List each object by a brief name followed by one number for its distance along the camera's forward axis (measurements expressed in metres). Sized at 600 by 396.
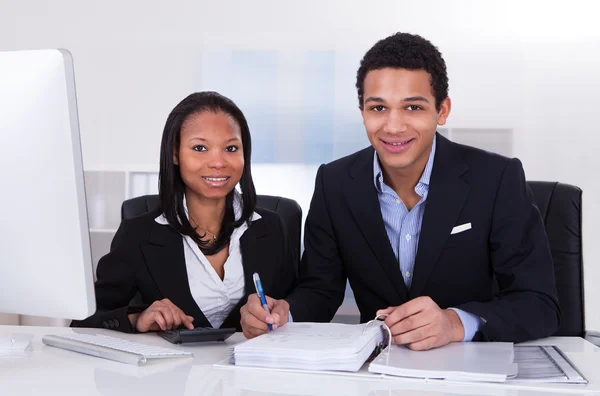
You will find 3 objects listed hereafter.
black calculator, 2.41
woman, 2.80
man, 2.72
